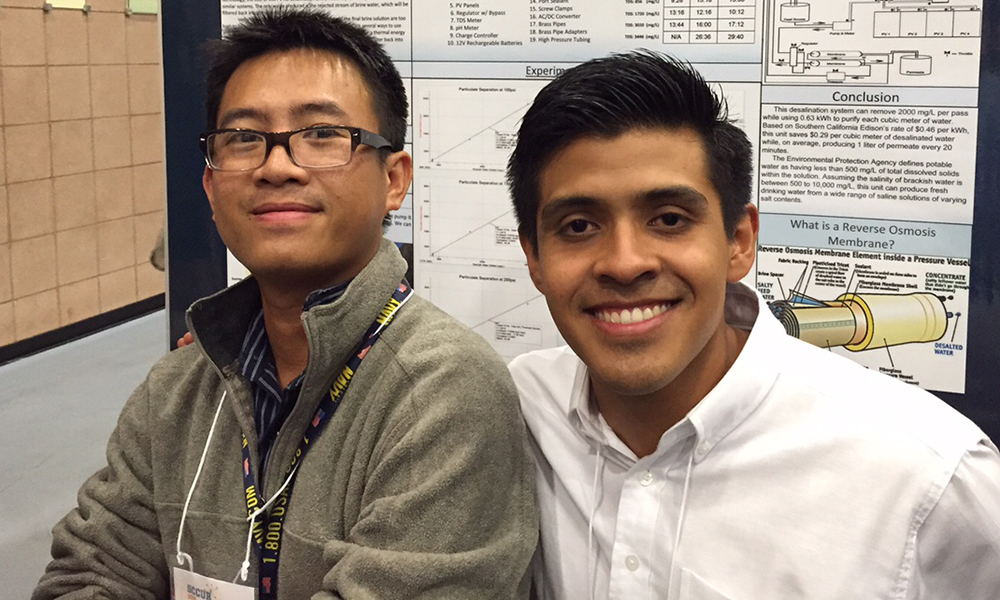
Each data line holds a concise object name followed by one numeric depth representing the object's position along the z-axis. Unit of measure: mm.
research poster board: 1633
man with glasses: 1215
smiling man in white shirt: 1153
